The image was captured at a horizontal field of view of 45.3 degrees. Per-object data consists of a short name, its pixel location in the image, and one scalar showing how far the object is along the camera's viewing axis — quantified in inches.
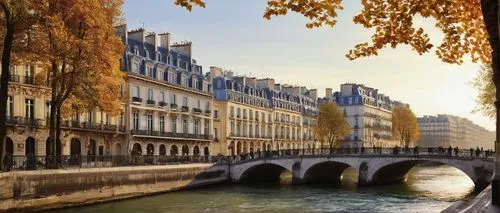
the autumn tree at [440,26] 414.3
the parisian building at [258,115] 3090.6
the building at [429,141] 7406.5
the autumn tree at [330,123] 3339.1
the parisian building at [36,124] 1733.5
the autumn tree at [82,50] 1167.6
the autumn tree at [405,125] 3949.3
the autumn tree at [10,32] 1090.7
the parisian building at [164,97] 2269.9
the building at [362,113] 4458.7
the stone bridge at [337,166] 2003.0
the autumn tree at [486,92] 1555.1
